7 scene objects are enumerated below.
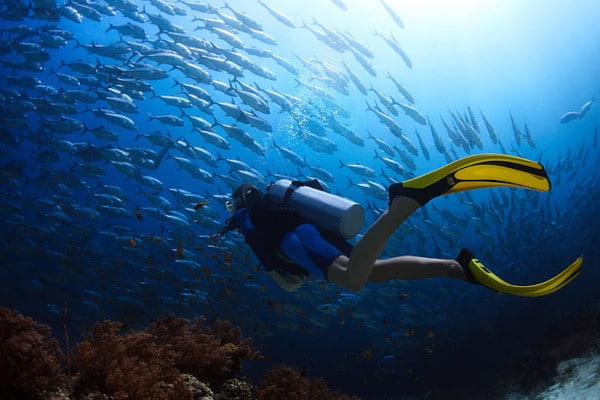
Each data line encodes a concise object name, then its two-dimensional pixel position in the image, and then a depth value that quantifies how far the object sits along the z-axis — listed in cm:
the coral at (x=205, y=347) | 481
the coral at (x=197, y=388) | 419
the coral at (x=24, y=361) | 311
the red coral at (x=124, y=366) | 347
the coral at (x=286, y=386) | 488
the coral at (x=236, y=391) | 472
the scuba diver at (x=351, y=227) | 334
